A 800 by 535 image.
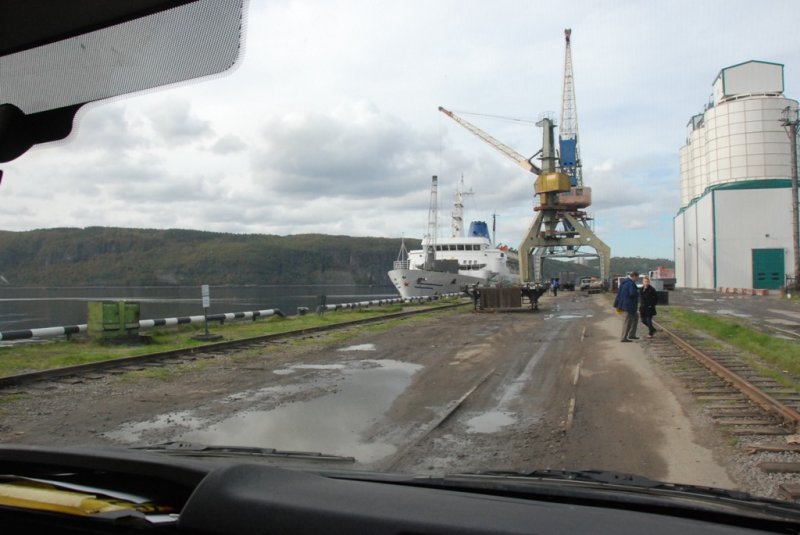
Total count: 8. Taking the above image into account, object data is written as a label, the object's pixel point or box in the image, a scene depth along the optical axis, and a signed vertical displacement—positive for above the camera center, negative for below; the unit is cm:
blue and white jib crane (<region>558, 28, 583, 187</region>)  6176 +1308
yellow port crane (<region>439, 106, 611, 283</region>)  5653 +440
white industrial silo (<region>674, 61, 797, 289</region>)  5659 +807
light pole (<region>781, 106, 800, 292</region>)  4238 +381
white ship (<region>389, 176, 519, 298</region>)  5584 +78
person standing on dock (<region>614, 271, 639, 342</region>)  1589 -72
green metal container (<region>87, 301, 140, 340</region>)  1669 -110
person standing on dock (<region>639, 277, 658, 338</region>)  1752 -86
